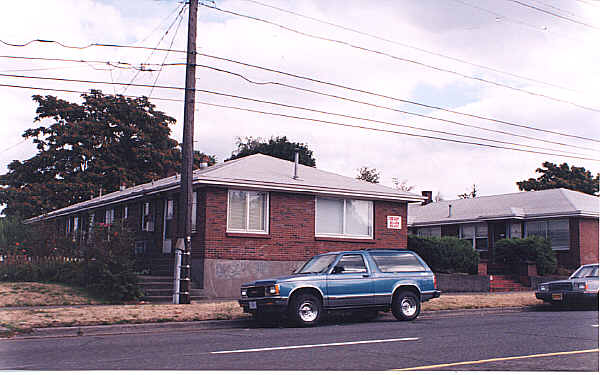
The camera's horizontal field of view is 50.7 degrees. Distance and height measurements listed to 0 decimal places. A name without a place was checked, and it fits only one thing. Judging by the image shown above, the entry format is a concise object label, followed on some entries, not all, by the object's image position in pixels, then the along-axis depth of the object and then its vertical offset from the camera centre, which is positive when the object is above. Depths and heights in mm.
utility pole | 17469 +1423
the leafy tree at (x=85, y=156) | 43562 +6339
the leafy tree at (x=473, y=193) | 80500 +7178
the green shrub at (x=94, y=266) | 18438 -700
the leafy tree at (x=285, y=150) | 54250 +8437
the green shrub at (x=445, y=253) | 28500 -175
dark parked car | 19703 -1234
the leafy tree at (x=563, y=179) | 59438 +6848
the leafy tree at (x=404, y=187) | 70812 +6906
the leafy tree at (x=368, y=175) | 66125 +7654
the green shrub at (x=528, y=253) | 31281 -148
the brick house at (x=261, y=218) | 21750 +1083
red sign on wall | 25875 +1091
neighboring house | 33375 +1721
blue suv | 14570 -947
